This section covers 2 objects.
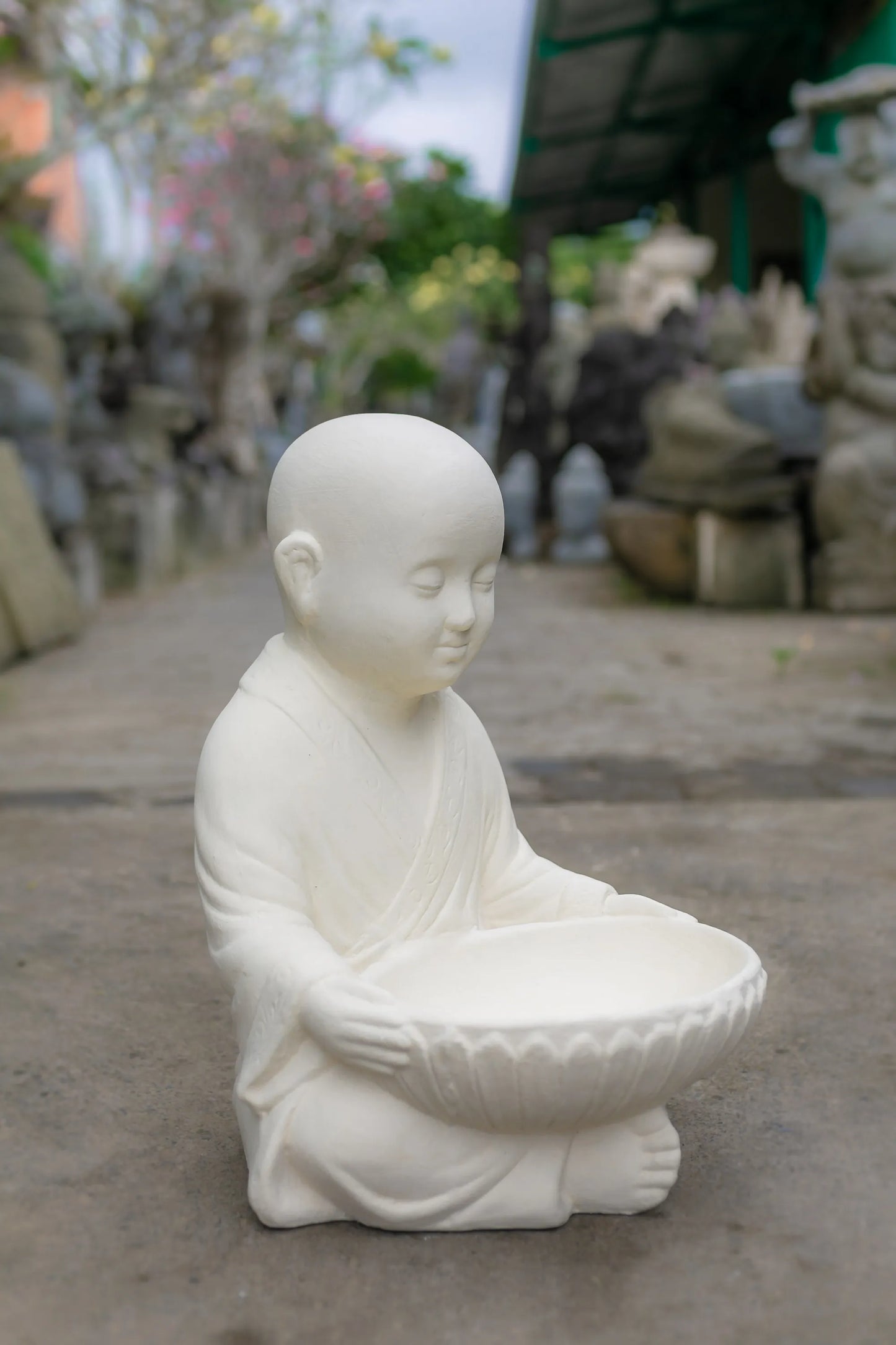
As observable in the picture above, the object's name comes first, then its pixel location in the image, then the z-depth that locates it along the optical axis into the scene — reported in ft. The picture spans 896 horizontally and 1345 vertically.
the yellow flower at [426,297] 114.93
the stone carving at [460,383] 73.15
